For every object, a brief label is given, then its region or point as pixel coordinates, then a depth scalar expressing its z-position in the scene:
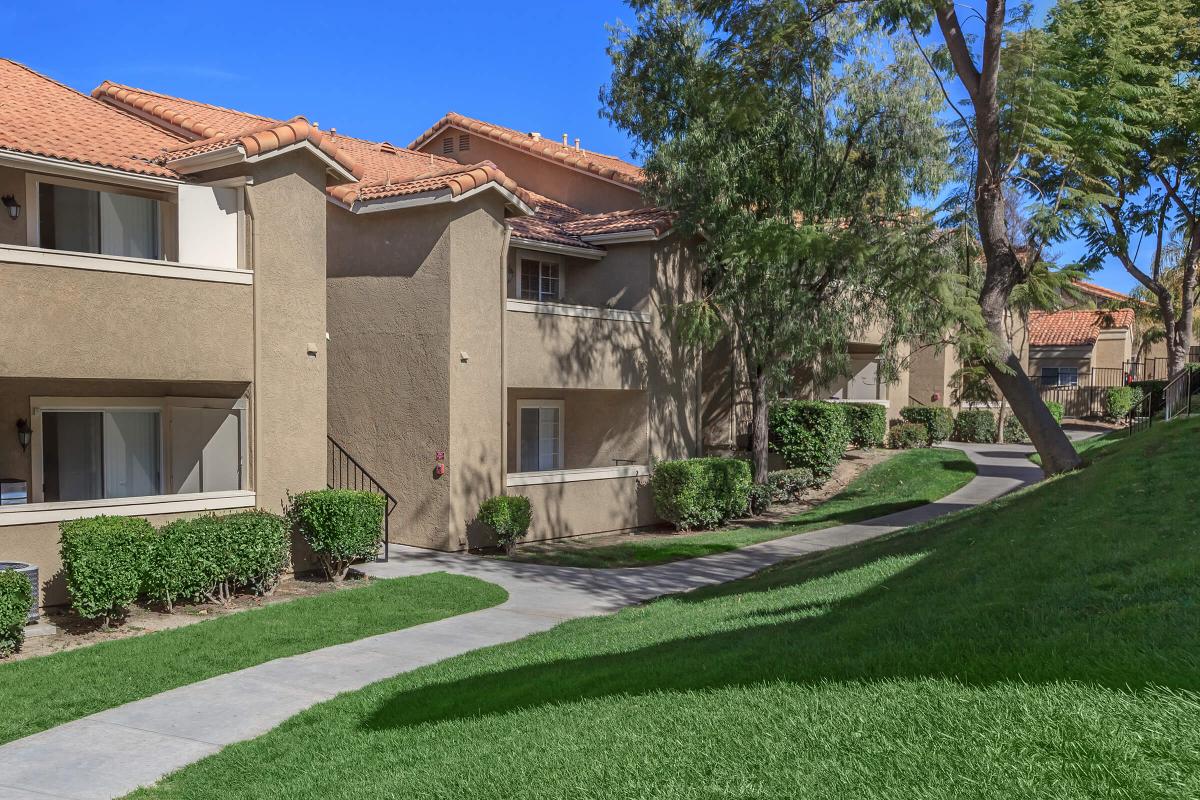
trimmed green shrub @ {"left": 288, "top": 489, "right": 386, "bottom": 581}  14.22
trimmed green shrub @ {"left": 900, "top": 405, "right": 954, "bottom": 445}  33.50
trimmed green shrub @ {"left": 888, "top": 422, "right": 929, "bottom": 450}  32.06
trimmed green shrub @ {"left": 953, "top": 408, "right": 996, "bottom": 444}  36.12
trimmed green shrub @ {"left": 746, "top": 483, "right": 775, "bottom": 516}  22.78
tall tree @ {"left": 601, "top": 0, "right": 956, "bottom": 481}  19.89
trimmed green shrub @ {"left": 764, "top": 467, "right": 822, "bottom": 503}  23.92
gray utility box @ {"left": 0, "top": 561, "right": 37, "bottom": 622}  11.16
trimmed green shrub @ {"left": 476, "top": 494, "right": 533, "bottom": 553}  17.31
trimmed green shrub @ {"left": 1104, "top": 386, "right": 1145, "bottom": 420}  43.47
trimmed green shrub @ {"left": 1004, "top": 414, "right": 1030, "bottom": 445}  36.81
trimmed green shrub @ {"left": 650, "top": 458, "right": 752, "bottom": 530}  20.61
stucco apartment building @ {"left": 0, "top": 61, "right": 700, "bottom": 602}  13.12
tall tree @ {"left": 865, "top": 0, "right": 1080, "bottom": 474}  15.64
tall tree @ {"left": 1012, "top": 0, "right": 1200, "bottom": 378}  15.95
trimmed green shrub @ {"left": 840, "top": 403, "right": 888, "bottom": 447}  30.97
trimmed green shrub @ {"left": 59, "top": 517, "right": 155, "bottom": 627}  11.20
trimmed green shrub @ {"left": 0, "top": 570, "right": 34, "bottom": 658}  10.09
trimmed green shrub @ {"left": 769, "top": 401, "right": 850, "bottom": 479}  25.38
